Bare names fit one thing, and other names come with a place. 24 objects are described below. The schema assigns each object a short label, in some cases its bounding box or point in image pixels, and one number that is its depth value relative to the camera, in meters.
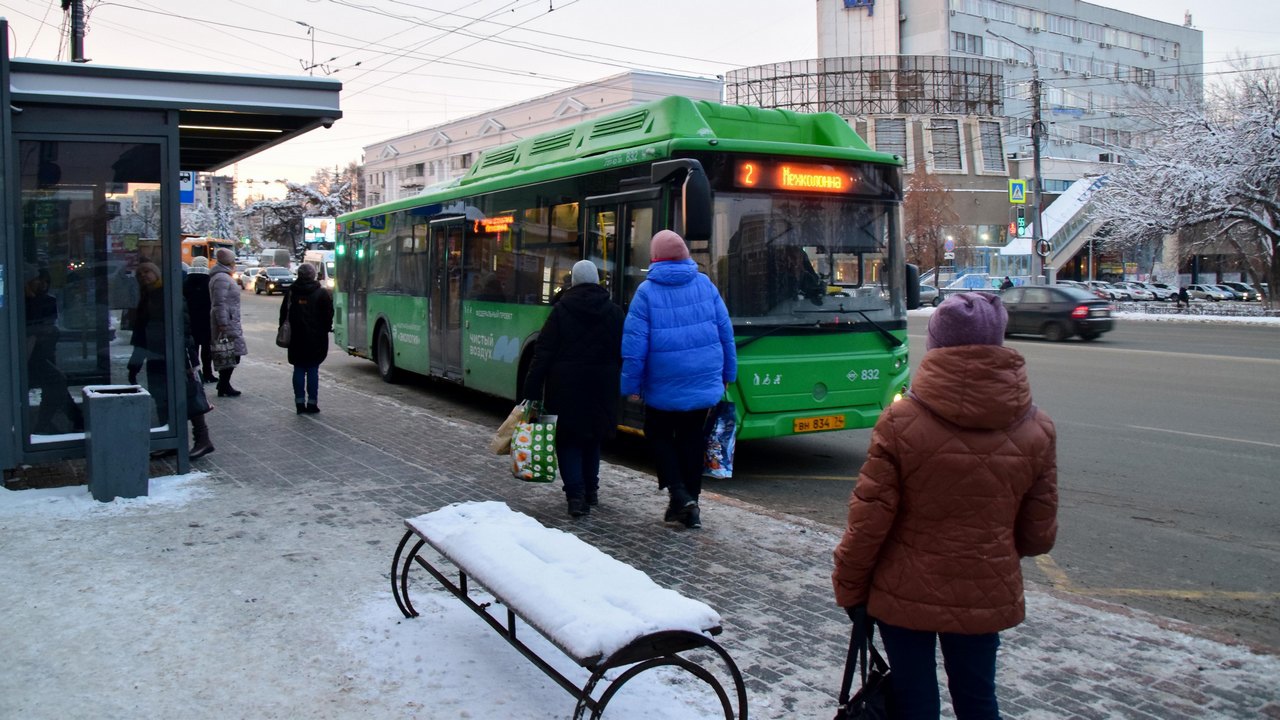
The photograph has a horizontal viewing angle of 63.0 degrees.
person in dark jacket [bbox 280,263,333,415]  11.88
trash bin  7.28
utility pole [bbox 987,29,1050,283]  39.94
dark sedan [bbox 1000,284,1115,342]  26.03
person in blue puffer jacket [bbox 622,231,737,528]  6.63
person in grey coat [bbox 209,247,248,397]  12.31
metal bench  3.52
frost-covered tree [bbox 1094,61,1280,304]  37.06
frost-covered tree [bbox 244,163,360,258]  81.12
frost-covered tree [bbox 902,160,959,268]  55.22
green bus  8.93
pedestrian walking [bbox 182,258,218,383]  12.50
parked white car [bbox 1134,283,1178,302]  61.59
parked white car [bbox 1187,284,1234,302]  59.81
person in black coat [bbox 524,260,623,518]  6.98
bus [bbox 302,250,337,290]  47.16
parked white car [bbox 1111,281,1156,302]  60.59
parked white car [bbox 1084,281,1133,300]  58.99
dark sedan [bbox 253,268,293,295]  52.56
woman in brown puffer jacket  3.01
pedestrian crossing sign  39.53
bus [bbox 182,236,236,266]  52.30
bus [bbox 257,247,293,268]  62.83
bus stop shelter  7.62
